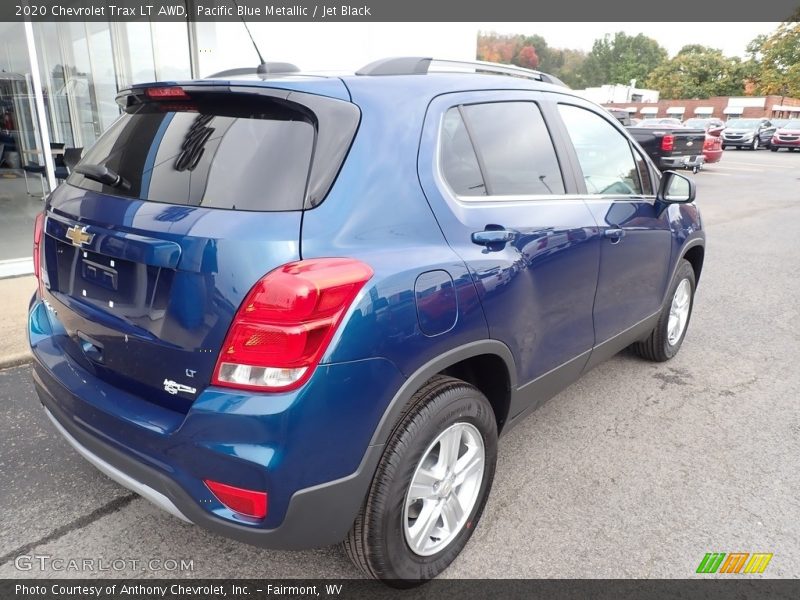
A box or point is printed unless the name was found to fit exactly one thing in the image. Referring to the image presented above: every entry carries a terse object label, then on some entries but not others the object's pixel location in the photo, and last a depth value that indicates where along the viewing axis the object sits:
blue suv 1.72
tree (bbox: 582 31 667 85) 124.62
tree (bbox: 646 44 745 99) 67.88
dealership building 7.18
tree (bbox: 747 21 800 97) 56.69
